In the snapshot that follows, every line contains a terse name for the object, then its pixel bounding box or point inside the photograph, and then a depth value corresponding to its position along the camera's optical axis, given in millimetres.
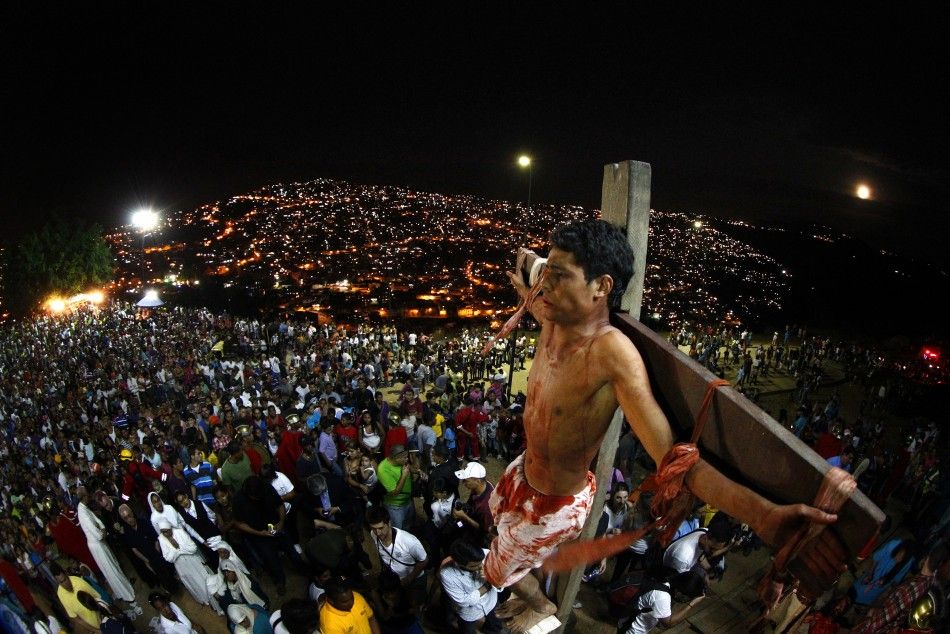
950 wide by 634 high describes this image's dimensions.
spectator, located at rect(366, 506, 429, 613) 4570
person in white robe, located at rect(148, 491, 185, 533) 5395
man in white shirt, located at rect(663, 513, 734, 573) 4801
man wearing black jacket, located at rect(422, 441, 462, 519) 6016
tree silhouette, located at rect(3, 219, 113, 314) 33781
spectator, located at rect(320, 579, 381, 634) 3697
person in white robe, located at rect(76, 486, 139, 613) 5883
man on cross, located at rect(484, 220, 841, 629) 1267
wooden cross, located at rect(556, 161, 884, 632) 1018
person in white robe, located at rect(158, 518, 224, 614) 5359
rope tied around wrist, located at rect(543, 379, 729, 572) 1327
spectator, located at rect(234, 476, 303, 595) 5543
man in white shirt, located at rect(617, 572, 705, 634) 4121
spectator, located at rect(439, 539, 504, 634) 4156
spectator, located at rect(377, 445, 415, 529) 6082
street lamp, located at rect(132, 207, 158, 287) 25250
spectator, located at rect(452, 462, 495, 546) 5172
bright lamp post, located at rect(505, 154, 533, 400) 11045
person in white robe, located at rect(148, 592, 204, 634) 4363
